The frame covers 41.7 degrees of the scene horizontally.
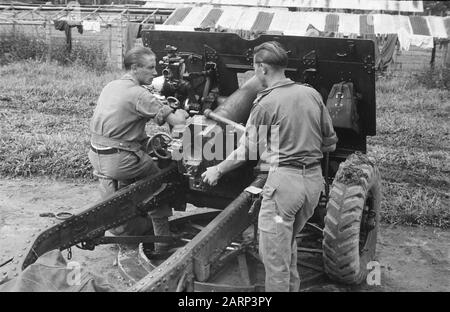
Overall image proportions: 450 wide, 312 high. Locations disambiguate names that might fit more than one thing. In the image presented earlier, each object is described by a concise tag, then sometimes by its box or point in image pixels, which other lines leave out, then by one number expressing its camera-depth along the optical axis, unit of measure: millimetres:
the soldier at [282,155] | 3604
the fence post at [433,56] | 17928
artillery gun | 3957
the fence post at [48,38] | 18766
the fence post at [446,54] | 18297
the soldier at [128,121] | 4457
